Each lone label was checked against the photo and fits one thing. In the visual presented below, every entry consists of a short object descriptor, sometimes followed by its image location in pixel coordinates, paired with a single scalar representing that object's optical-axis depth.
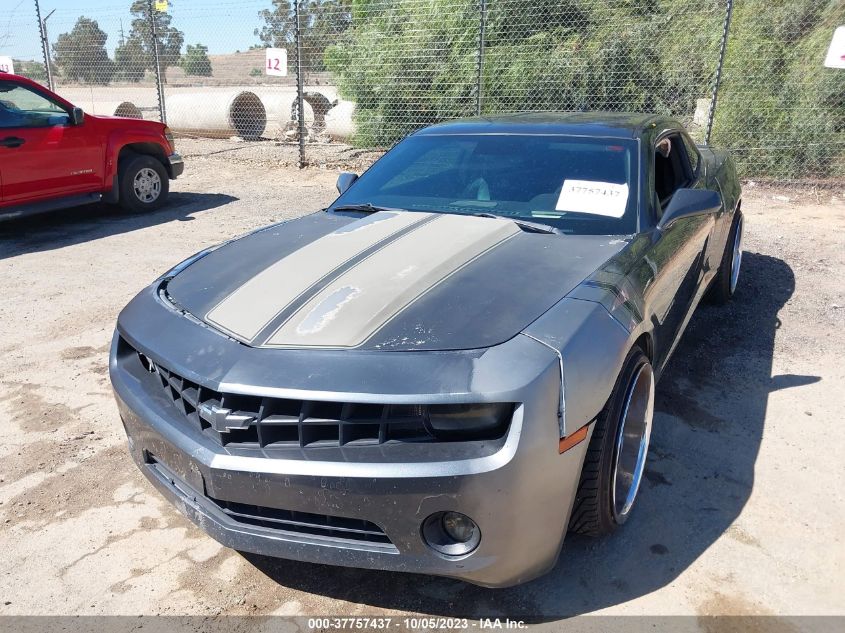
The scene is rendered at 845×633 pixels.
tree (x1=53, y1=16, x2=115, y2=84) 15.71
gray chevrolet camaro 1.96
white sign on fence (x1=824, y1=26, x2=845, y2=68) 8.32
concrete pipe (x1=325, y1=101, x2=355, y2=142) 13.08
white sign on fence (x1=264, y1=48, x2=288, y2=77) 11.09
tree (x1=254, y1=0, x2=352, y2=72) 11.92
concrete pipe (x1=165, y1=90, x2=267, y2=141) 14.36
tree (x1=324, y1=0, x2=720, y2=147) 10.89
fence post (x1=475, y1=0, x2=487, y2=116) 9.58
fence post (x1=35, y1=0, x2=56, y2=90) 13.88
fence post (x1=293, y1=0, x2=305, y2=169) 10.43
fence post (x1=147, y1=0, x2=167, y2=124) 12.39
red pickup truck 7.09
